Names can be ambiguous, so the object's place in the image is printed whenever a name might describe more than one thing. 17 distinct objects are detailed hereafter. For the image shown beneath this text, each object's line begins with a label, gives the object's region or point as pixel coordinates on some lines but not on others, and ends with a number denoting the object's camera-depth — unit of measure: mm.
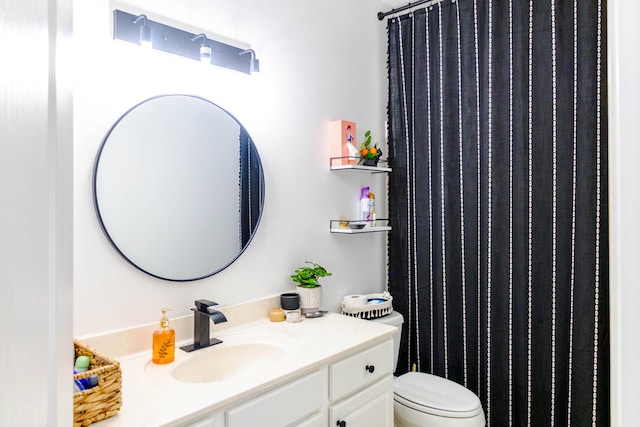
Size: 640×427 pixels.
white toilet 1855
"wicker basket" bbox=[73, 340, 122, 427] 1036
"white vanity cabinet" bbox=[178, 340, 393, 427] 1266
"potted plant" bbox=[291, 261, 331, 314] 2000
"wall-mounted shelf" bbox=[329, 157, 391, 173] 2254
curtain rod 2449
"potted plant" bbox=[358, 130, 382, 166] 2352
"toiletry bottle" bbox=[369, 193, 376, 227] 2412
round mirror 1506
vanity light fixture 1479
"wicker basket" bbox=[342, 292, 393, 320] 2254
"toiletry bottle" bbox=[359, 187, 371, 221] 2416
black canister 1941
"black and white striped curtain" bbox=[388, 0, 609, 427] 1923
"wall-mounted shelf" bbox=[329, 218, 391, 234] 2279
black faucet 1585
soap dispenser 1449
